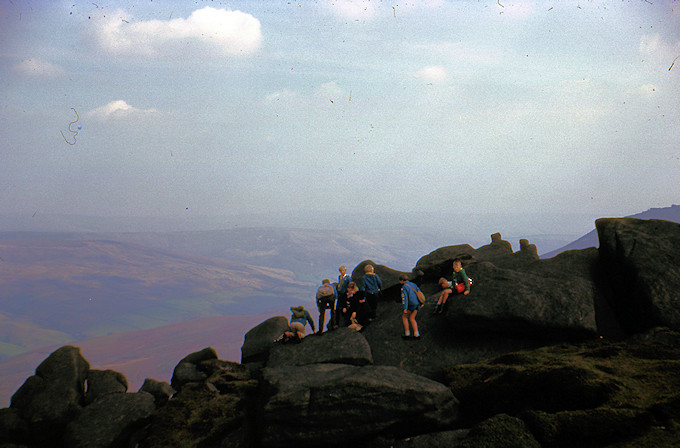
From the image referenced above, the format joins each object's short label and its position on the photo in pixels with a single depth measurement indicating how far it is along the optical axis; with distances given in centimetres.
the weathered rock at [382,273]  2389
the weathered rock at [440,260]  2275
